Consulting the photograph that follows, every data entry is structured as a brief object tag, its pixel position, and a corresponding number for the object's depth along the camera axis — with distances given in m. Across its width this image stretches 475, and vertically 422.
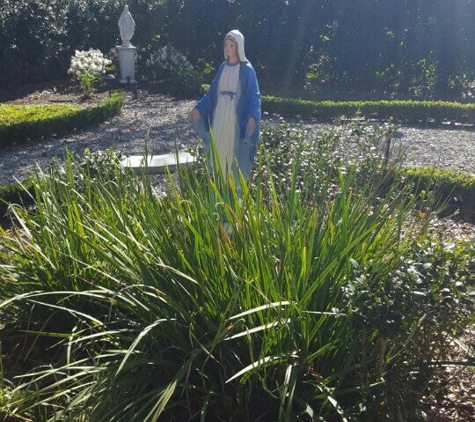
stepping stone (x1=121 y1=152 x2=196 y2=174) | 7.38
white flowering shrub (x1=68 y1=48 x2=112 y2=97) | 14.15
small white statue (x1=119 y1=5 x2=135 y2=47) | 15.24
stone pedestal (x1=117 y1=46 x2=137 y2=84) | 15.23
